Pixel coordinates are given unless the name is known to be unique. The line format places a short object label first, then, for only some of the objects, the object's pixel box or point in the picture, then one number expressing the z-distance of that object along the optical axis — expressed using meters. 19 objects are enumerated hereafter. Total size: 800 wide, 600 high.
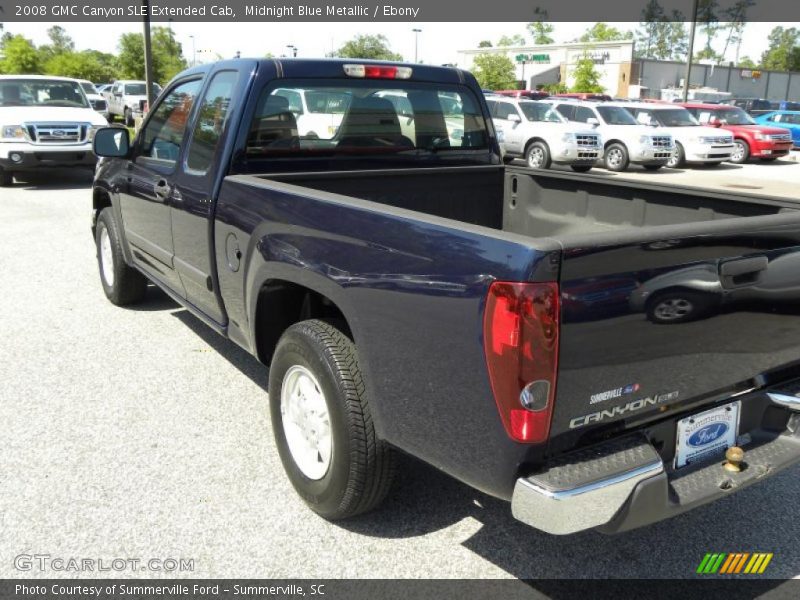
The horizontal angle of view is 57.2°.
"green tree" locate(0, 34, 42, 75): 35.88
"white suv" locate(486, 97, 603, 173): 17.32
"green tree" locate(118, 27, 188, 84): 45.19
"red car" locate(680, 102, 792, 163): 20.91
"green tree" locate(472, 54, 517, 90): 53.50
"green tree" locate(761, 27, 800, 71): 96.32
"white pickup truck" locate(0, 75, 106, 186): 12.77
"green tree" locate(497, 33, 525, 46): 102.88
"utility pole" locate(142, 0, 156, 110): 15.70
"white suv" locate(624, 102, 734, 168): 19.25
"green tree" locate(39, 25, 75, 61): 119.14
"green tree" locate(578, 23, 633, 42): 100.75
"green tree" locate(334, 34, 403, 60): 70.94
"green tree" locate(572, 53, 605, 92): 50.75
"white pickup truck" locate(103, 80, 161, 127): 29.89
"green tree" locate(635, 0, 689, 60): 124.56
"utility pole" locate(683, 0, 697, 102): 27.50
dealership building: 62.38
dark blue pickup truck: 2.17
